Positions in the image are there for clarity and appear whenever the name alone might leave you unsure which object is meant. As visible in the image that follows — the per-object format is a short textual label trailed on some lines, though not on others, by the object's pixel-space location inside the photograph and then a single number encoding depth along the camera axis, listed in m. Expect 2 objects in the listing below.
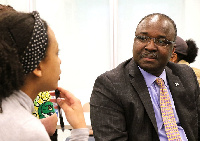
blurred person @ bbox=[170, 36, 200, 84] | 2.66
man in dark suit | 2.00
